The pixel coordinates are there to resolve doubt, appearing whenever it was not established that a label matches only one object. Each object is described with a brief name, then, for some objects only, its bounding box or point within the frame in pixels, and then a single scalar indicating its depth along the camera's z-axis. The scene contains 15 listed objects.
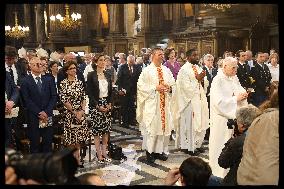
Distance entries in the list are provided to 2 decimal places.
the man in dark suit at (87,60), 12.20
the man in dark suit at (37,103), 5.50
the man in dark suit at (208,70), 8.49
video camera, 2.00
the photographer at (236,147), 3.55
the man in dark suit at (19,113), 5.80
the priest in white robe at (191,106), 7.08
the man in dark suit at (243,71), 9.29
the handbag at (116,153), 6.78
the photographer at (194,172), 2.81
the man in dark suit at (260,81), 9.44
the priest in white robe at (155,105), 6.61
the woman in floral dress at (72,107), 5.95
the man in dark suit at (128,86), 10.04
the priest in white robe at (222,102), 5.44
